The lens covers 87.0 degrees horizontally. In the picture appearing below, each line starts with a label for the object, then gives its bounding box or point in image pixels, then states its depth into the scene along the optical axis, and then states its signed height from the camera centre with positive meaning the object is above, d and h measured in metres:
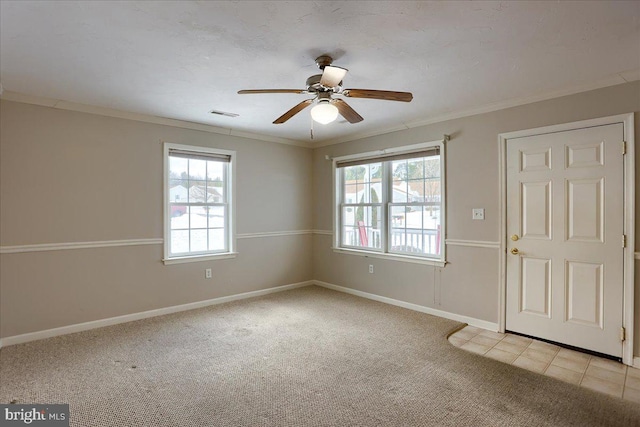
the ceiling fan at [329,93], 2.31 +0.88
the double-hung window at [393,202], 4.17 +0.17
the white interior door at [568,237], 2.89 -0.20
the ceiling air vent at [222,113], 3.84 +1.17
